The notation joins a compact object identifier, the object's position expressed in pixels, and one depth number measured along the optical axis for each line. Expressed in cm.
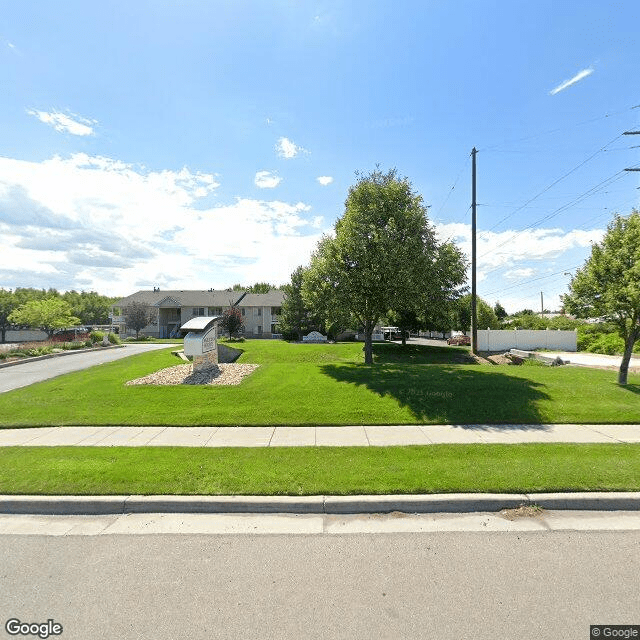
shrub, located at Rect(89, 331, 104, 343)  3359
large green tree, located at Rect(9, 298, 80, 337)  3588
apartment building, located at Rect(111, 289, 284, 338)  5594
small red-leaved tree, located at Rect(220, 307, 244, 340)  3841
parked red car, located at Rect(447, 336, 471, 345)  4389
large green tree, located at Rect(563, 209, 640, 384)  1077
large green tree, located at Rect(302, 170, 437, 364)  1354
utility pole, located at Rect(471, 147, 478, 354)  2180
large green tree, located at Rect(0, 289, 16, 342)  6288
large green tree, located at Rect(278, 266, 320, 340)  3973
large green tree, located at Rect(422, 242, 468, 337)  1555
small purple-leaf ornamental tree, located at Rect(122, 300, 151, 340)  4768
